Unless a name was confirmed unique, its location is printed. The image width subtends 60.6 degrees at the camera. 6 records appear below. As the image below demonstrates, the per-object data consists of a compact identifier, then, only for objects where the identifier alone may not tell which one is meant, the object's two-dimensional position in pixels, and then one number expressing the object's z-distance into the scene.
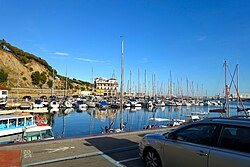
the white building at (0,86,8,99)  52.27
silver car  4.10
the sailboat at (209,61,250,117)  26.07
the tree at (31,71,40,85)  96.56
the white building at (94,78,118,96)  185.64
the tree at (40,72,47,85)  99.09
